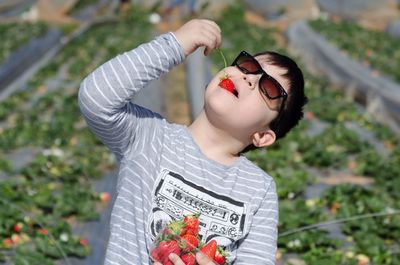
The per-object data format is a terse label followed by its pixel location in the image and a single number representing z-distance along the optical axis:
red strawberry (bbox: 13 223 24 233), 9.06
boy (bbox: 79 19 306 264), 4.61
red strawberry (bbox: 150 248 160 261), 4.30
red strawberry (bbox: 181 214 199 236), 4.34
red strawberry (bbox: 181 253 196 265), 4.23
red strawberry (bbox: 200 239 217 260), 4.31
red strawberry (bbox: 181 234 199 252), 4.23
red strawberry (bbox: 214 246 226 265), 4.38
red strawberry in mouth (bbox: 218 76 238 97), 4.63
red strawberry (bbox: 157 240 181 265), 4.21
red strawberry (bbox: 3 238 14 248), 8.62
